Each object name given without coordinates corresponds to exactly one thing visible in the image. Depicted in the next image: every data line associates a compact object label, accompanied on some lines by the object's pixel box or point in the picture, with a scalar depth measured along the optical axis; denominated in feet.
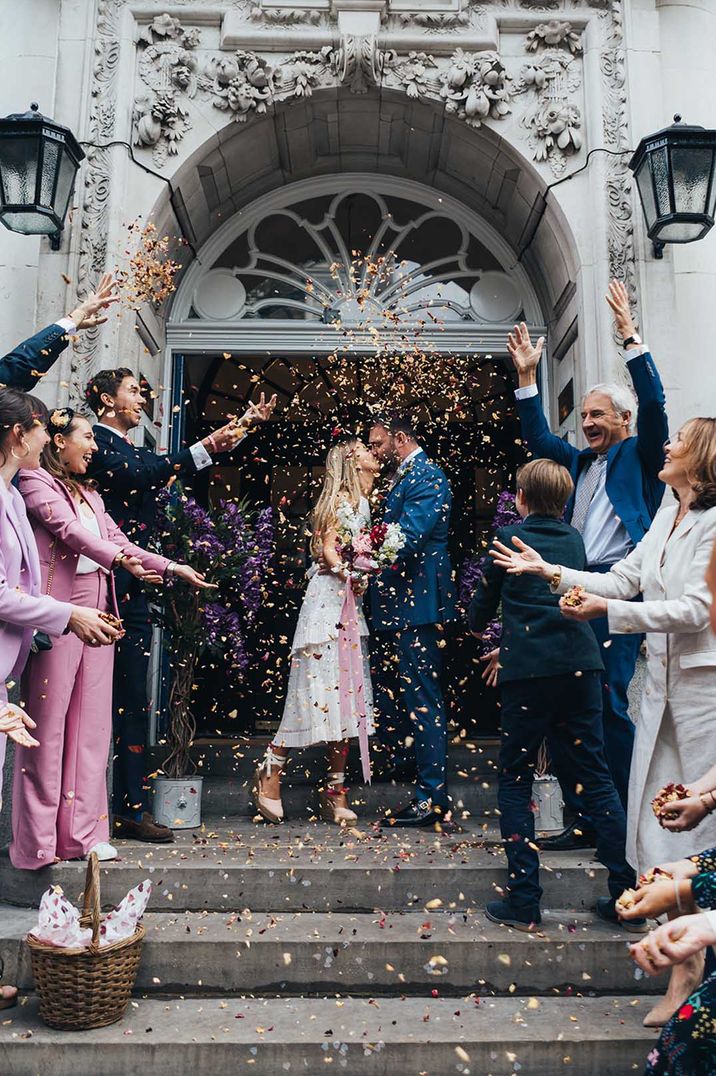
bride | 16.74
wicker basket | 10.21
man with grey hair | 13.92
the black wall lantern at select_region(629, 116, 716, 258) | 17.71
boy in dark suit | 12.25
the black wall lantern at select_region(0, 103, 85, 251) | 17.48
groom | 15.98
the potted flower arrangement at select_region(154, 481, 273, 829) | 16.71
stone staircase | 10.05
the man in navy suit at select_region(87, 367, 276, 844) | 15.57
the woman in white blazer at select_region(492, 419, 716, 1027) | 10.38
